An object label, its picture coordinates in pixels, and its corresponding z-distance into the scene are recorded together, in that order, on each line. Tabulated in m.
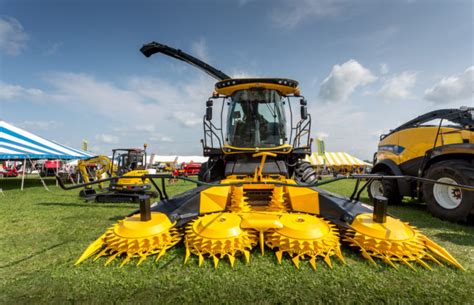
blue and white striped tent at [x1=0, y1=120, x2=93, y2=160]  11.39
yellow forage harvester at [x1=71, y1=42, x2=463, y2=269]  2.34
